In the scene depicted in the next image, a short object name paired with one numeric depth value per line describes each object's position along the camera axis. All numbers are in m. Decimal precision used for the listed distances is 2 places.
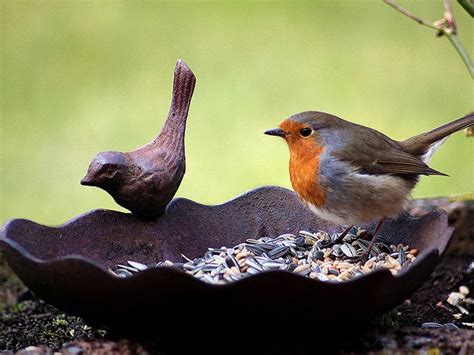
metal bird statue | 7.13
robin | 7.26
